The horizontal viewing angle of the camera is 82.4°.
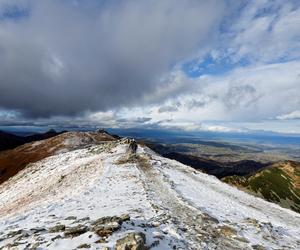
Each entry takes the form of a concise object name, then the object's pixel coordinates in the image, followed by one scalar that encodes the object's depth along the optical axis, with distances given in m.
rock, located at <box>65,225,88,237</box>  8.90
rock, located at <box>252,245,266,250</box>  10.52
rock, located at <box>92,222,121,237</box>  8.73
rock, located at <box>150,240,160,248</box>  8.51
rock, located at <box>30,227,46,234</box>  9.54
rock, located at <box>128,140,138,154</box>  36.39
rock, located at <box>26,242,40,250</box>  7.91
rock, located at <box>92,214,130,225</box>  9.94
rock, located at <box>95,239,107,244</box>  8.14
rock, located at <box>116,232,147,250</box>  7.67
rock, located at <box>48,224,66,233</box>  9.44
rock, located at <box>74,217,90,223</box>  10.79
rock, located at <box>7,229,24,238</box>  9.33
